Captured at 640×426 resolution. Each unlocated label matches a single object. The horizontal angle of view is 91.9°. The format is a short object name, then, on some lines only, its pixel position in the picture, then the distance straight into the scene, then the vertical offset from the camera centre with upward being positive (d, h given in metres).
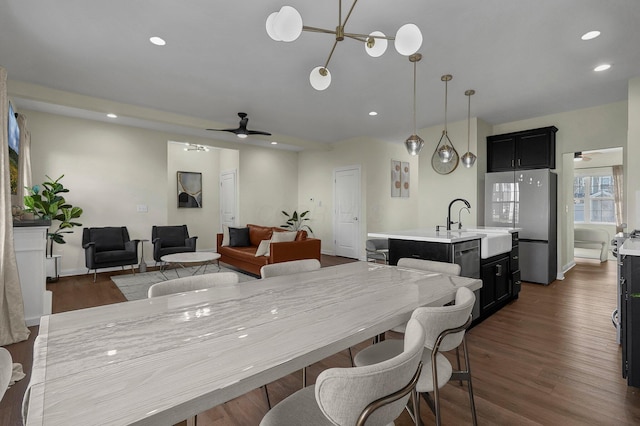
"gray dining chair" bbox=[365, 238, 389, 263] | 4.42 -0.58
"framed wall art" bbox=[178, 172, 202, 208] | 7.50 +0.53
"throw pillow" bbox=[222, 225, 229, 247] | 6.60 -0.61
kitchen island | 2.83 -0.43
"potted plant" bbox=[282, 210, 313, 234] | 8.02 -0.30
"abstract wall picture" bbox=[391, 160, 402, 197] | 7.47 +0.80
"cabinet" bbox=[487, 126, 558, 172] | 4.85 +0.97
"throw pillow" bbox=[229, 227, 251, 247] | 6.11 -0.53
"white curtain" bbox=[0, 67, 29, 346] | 2.67 -0.48
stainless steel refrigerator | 4.67 -0.06
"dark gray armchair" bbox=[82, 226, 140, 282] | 4.86 -0.61
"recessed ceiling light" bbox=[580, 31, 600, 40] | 2.75 +1.57
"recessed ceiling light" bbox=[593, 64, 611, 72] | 3.38 +1.57
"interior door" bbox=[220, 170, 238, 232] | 7.57 +0.31
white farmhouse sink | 3.16 -0.37
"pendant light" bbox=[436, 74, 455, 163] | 3.55 +0.67
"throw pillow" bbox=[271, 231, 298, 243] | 4.96 -0.43
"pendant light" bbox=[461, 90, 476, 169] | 3.76 +0.65
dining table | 0.67 -0.41
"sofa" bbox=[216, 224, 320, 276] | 4.85 -0.65
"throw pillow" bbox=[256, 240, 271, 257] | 5.03 -0.63
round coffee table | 4.57 -0.71
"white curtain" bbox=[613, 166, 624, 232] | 6.87 +0.36
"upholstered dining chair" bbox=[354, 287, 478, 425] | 1.17 -0.56
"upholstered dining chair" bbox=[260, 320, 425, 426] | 0.76 -0.46
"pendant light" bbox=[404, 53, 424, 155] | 3.06 +0.66
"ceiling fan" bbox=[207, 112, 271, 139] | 4.80 +1.26
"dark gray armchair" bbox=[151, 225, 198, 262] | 5.52 -0.56
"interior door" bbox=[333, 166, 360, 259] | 6.97 -0.04
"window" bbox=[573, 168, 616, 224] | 7.17 +0.28
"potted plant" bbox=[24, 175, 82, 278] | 4.49 +0.08
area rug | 4.24 -1.10
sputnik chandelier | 1.64 +1.02
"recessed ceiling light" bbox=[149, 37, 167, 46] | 2.88 +1.61
